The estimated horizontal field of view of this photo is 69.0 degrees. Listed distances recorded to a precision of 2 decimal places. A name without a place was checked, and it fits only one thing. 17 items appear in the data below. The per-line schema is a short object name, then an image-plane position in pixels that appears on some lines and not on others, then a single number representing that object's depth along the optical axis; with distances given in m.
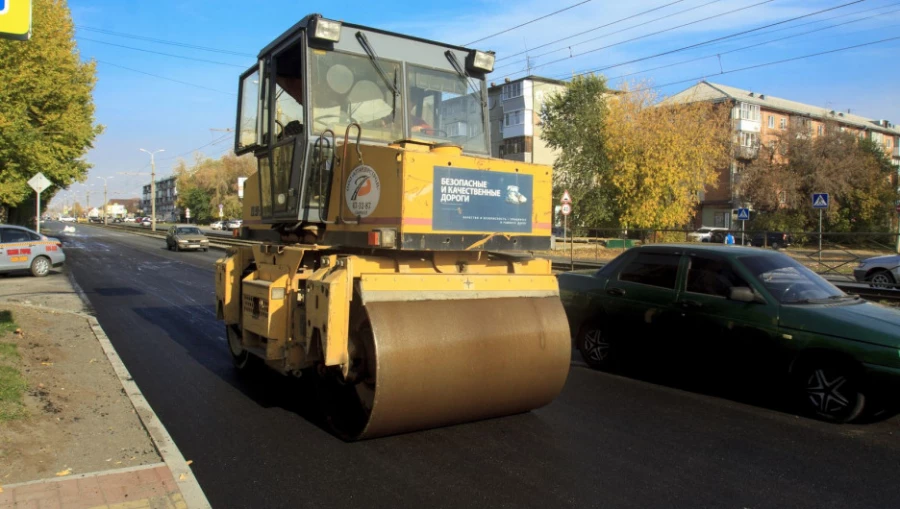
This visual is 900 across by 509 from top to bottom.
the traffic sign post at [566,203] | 24.82
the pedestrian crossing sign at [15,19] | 5.33
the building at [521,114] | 62.49
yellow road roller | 5.12
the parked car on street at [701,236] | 32.78
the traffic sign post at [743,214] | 28.38
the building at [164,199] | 166.04
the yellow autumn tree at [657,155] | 38.91
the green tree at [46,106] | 20.08
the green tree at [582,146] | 46.31
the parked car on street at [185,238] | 33.66
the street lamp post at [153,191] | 63.25
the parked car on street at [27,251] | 18.45
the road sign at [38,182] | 20.22
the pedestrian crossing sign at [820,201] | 22.70
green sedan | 5.83
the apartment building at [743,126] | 57.21
